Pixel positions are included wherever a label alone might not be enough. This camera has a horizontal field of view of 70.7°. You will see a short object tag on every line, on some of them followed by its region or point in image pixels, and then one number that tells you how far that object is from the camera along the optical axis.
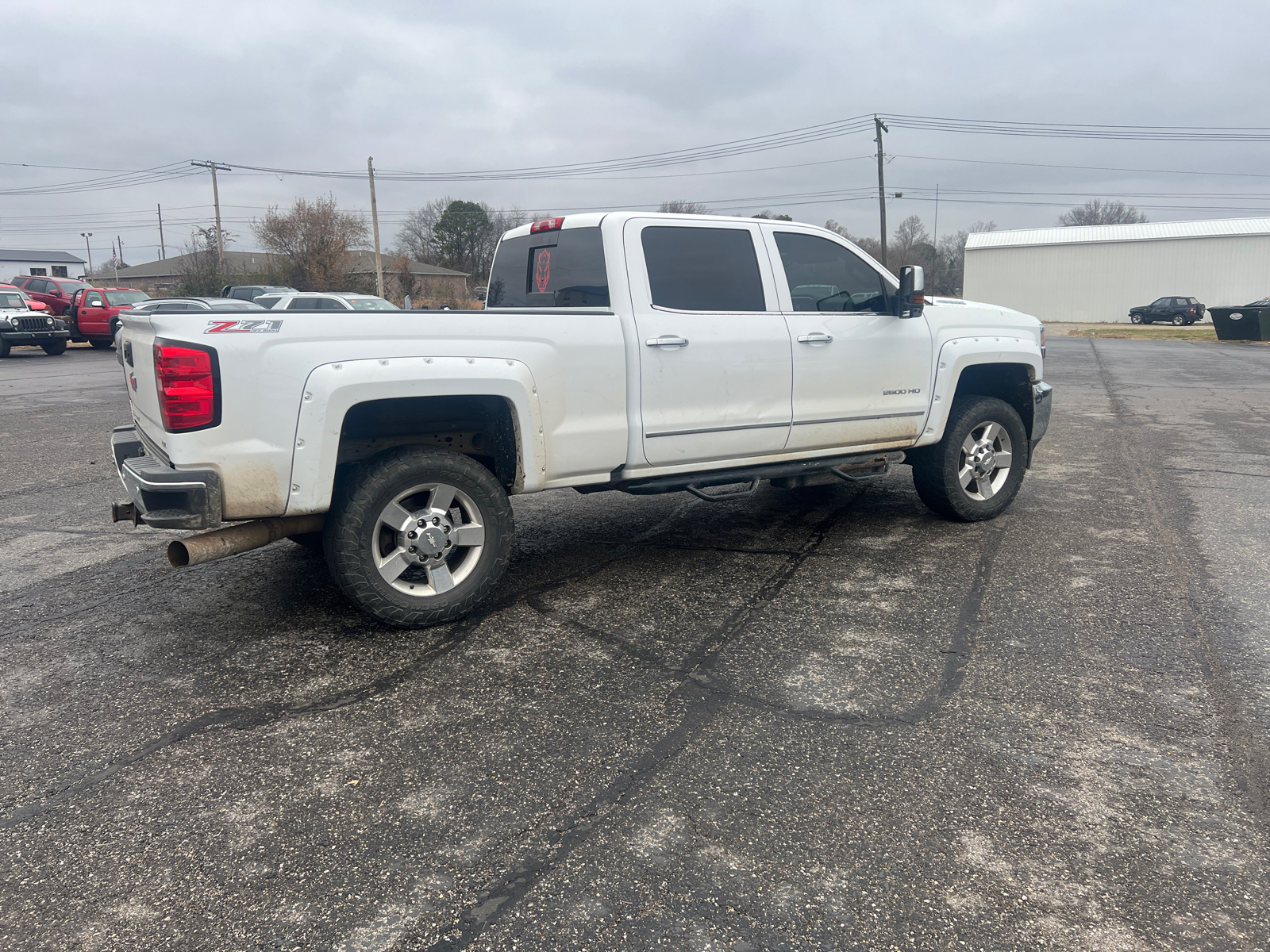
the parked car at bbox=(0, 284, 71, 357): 23.91
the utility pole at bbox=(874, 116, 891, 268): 45.72
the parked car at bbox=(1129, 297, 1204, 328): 49.47
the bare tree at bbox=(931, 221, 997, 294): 89.44
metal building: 57.44
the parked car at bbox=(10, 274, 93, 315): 28.05
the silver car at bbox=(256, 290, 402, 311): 19.22
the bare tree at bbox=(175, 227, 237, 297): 49.66
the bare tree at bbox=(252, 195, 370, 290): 52.09
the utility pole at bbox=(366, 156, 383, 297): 44.25
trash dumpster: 32.41
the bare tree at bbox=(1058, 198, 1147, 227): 101.50
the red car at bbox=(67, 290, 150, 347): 25.92
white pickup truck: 3.87
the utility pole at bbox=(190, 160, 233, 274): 52.78
